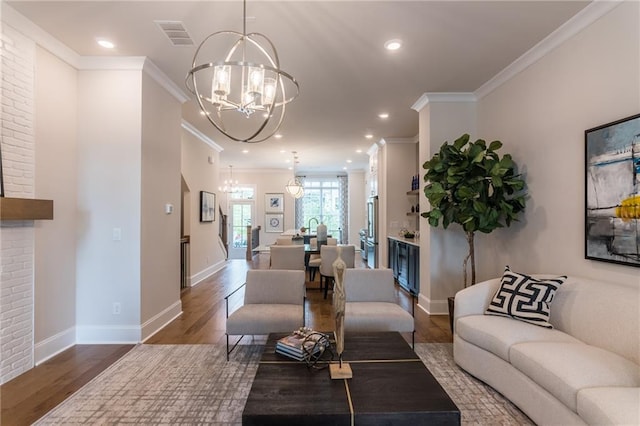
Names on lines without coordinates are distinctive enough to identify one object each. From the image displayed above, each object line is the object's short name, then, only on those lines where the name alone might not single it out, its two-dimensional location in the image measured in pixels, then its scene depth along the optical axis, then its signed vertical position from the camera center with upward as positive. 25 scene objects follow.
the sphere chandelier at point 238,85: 1.83 +1.67
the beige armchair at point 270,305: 2.98 -0.98
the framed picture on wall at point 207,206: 6.71 +0.16
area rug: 2.17 -1.43
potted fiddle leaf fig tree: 3.32 +0.29
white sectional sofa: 1.68 -0.93
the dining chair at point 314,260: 5.90 -0.91
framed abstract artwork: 2.23 +0.18
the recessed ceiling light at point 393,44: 2.98 +1.67
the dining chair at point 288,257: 5.18 -0.73
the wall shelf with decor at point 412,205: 6.60 +0.22
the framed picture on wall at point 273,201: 11.62 +0.48
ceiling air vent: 2.75 +1.69
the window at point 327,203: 12.50 +0.45
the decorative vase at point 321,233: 6.68 -0.42
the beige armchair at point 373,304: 3.00 -0.97
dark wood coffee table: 1.55 -1.01
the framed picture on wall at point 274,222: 11.70 -0.31
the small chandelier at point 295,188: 9.40 +0.80
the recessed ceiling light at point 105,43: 3.04 +1.71
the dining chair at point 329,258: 5.15 -0.76
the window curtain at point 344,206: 12.45 +0.30
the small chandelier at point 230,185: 10.94 +1.03
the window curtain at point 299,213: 12.01 +0.01
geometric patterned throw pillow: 2.53 -0.72
